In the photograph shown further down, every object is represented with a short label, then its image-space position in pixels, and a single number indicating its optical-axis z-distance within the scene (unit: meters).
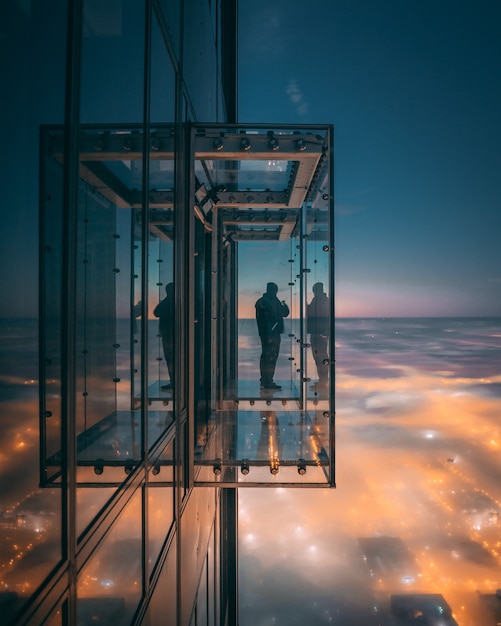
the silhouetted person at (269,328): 7.66
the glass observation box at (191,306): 1.61
